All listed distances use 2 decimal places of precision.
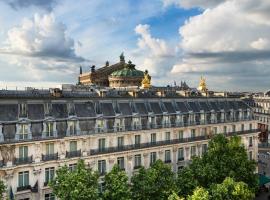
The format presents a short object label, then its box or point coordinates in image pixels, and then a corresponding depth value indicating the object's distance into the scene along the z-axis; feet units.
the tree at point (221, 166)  184.96
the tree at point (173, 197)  145.11
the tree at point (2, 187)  144.46
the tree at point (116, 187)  155.74
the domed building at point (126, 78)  423.64
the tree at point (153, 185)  165.48
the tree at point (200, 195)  142.92
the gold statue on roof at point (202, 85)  321.32
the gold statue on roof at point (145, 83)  327.26
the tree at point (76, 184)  149.28
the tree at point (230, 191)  157.48
